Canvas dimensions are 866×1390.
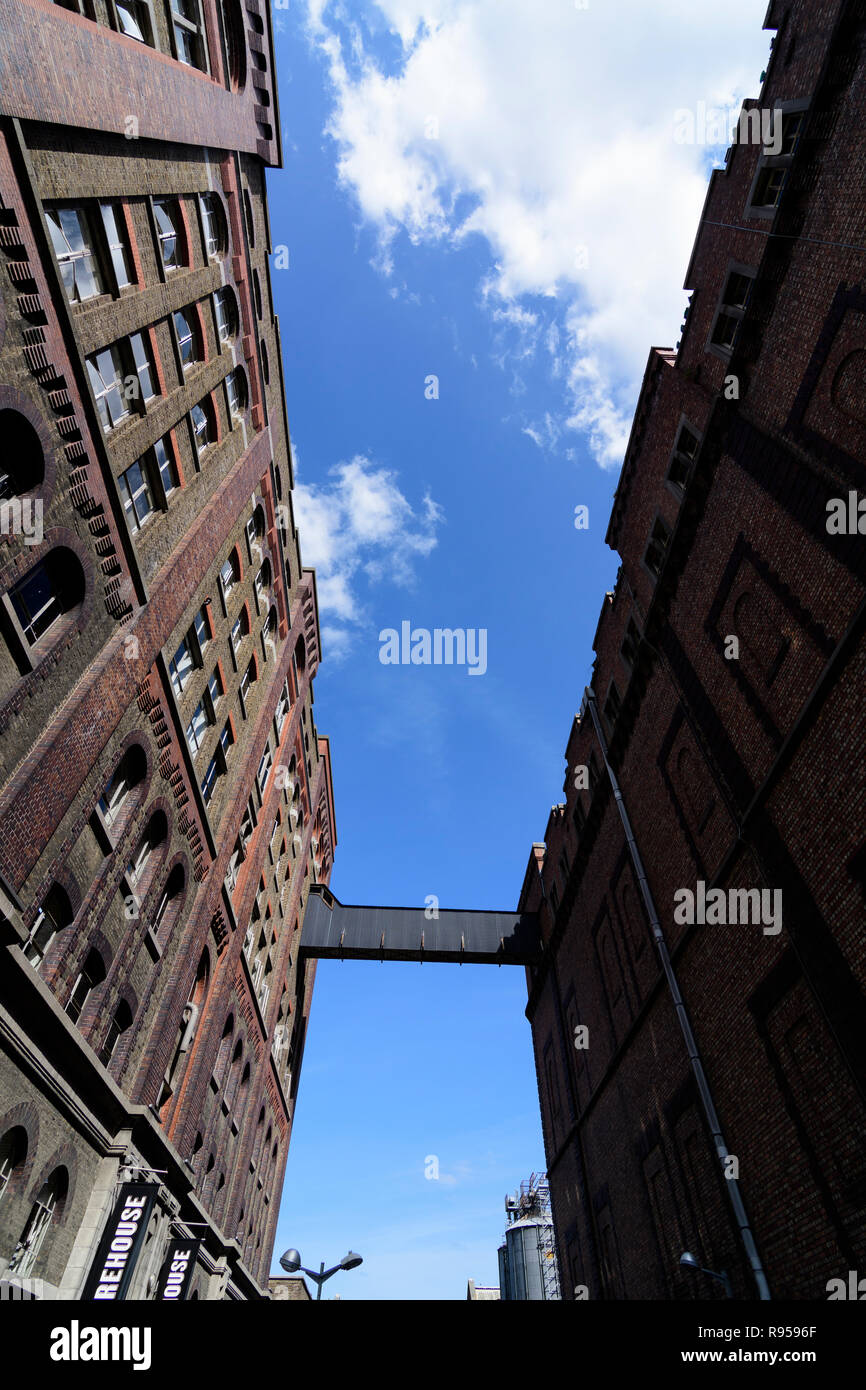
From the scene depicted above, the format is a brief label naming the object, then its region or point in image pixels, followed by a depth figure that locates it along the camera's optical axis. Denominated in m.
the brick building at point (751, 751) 12.02
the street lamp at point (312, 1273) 16.16
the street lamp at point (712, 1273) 13.23
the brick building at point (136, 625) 11.62
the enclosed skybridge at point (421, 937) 33.31
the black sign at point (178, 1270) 16.62
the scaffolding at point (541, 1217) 43.62
